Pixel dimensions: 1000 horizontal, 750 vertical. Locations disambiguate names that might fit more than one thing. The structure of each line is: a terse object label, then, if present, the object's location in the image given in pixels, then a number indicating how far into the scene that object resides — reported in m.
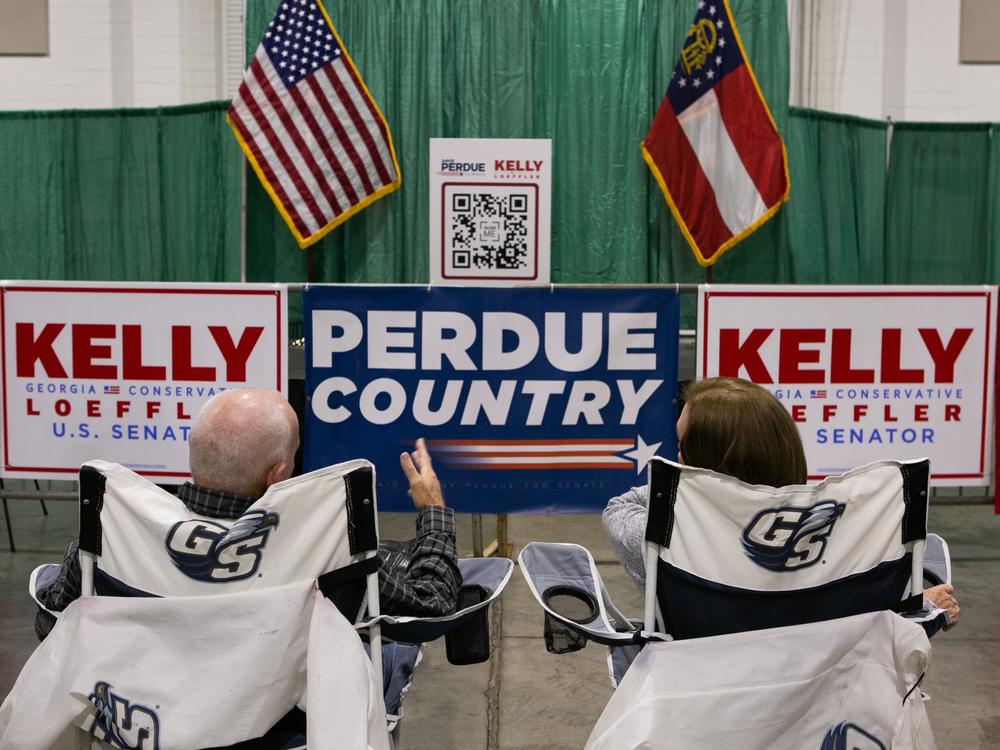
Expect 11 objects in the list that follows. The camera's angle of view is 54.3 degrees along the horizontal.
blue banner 4.21
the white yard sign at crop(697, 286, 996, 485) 4.35
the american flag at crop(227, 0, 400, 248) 7.14
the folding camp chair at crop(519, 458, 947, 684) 1.91
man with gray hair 2.01
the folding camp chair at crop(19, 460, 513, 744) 1.85
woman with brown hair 2.04
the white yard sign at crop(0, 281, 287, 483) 4.30
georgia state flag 7.09
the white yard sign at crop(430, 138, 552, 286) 6.75
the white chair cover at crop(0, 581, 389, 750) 1.79
